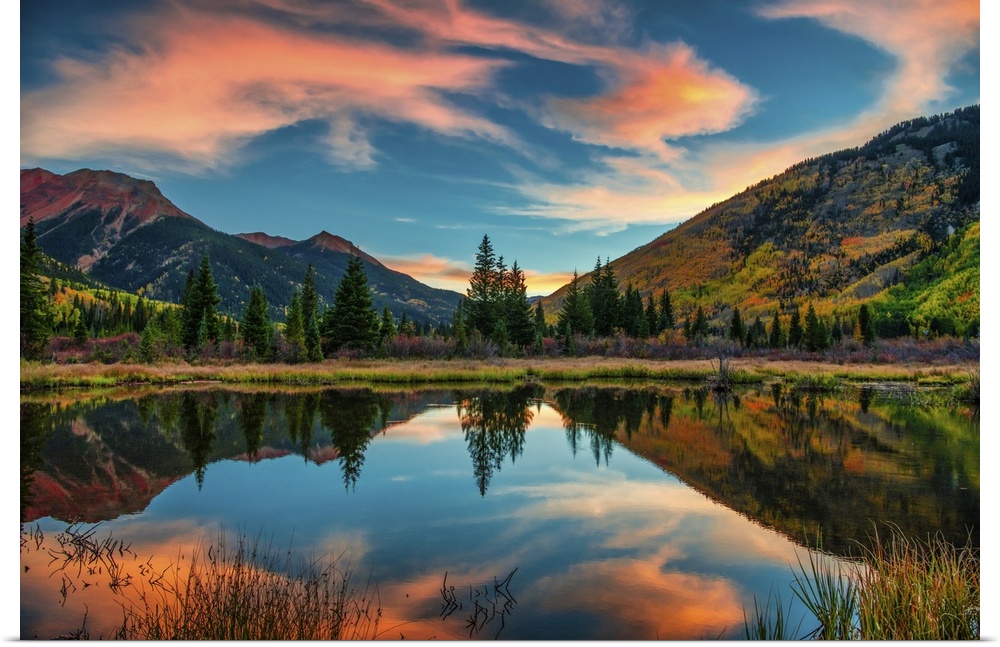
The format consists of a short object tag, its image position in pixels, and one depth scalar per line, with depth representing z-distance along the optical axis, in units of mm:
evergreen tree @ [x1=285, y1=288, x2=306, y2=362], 35422
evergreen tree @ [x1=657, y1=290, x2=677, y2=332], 66969
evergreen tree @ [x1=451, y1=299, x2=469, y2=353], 39019
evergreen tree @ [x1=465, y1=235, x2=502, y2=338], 54500
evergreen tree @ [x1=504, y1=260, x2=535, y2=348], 54500
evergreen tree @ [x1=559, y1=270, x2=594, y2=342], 58688
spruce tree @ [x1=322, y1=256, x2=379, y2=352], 39906
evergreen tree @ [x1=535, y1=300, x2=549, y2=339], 62794
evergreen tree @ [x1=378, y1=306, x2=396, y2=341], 47722
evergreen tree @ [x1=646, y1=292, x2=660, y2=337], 65012
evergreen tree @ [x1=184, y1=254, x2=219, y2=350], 42000
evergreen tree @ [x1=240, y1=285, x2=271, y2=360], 40188
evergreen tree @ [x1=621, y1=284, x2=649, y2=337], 59688
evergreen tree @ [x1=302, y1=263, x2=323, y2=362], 35594
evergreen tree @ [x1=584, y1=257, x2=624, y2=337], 62562
